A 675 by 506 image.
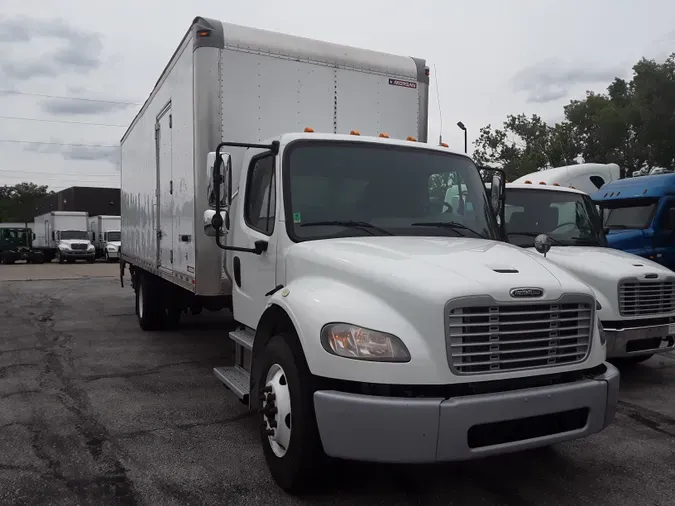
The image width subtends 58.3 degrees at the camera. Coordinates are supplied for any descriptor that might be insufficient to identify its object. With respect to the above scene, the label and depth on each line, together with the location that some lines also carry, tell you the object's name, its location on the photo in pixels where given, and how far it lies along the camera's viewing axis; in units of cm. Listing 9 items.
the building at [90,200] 7006
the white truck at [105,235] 3875
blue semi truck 965
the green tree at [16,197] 8319
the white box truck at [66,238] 3706
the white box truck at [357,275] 321
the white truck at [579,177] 1310
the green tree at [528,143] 3369
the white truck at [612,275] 634
